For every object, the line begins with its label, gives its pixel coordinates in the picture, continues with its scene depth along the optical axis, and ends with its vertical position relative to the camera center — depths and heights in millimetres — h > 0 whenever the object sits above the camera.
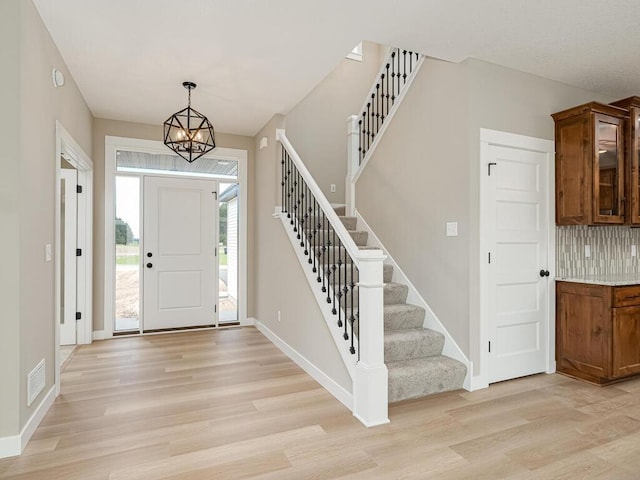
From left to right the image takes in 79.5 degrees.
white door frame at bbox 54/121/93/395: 4535 -176
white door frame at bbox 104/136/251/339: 4785 +464
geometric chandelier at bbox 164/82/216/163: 3670 +990
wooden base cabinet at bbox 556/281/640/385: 3223 -801
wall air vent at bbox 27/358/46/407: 2402 -927
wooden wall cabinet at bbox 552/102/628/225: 3340 +669
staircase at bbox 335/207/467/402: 2965 -984
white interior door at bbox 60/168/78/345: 4488 -140
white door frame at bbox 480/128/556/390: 3193 +147
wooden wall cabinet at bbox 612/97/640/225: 3553 +772
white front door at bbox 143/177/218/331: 5137 -179
